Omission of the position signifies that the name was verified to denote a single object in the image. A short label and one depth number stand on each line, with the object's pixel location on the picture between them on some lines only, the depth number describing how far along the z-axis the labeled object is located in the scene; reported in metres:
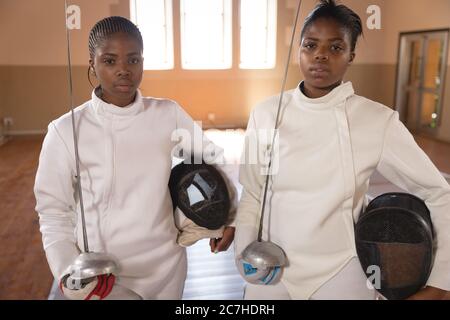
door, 4.92
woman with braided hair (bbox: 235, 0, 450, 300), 0.76
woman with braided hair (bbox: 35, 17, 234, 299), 0.76
